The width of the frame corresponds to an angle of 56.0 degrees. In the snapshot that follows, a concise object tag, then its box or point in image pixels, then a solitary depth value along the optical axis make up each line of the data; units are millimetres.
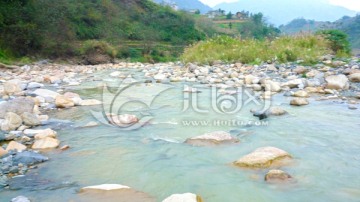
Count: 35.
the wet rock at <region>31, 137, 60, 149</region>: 3416
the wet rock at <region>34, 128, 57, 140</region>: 3699
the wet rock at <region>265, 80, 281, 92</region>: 6562
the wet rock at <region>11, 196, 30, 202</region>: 2224
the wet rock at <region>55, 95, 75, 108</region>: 5535
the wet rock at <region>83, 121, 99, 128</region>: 4322
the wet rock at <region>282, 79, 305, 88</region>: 6695
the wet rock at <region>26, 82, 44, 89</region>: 7502
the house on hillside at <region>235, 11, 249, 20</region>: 75044
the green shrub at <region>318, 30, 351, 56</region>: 12192
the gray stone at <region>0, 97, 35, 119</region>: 4430
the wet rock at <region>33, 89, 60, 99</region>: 6279
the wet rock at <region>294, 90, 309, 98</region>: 5900
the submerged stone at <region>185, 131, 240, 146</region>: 3496
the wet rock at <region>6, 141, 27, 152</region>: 3266
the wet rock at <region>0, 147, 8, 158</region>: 3120
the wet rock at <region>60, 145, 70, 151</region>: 3405
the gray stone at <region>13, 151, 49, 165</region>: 2958
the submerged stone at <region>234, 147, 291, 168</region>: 2824
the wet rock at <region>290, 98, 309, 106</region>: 5227
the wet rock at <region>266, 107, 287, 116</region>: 4625
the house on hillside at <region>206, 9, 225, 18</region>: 80362
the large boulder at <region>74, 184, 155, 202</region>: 2318
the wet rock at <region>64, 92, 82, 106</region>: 5792
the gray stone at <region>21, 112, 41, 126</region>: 4266
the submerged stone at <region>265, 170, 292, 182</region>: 2545
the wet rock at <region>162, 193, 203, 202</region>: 2096
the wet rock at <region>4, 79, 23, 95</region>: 6476
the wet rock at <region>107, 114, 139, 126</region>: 4432
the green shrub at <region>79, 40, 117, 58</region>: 22255
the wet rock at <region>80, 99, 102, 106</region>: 5816
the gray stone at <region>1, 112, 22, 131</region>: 3991
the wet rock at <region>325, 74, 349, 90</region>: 6242
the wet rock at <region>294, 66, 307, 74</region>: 8086
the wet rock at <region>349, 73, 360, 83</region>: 6767
